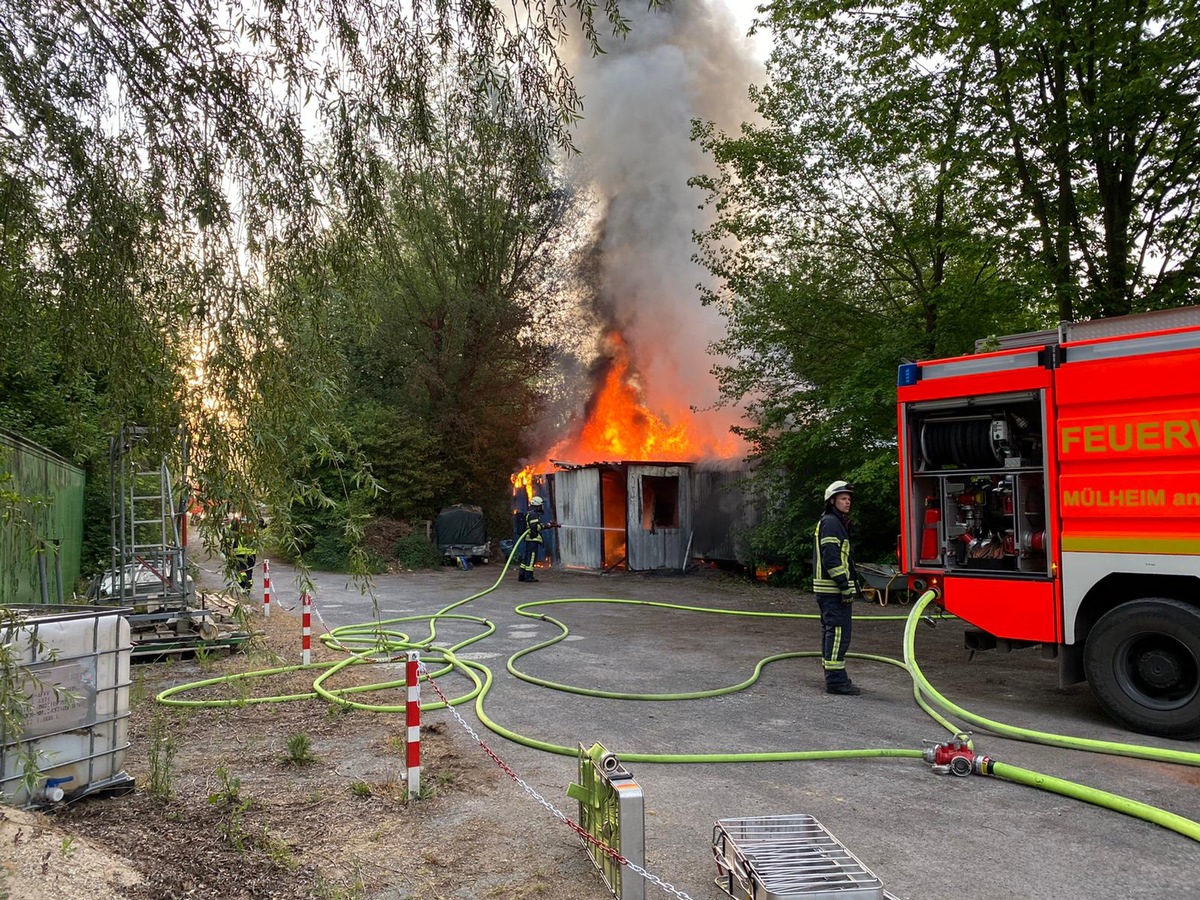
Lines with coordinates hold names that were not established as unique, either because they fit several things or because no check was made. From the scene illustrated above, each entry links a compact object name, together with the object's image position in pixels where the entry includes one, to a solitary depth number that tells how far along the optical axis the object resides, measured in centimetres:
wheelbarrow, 1373
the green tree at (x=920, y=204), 966
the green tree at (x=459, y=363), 2336
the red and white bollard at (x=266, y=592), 1165
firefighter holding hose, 1691
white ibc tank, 436
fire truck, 597
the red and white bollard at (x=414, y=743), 482
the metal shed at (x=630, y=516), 1845
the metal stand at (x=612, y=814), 346
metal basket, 294
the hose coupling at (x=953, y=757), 514
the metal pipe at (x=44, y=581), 711
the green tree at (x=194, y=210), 405
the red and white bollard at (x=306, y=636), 845
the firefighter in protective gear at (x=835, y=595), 740
